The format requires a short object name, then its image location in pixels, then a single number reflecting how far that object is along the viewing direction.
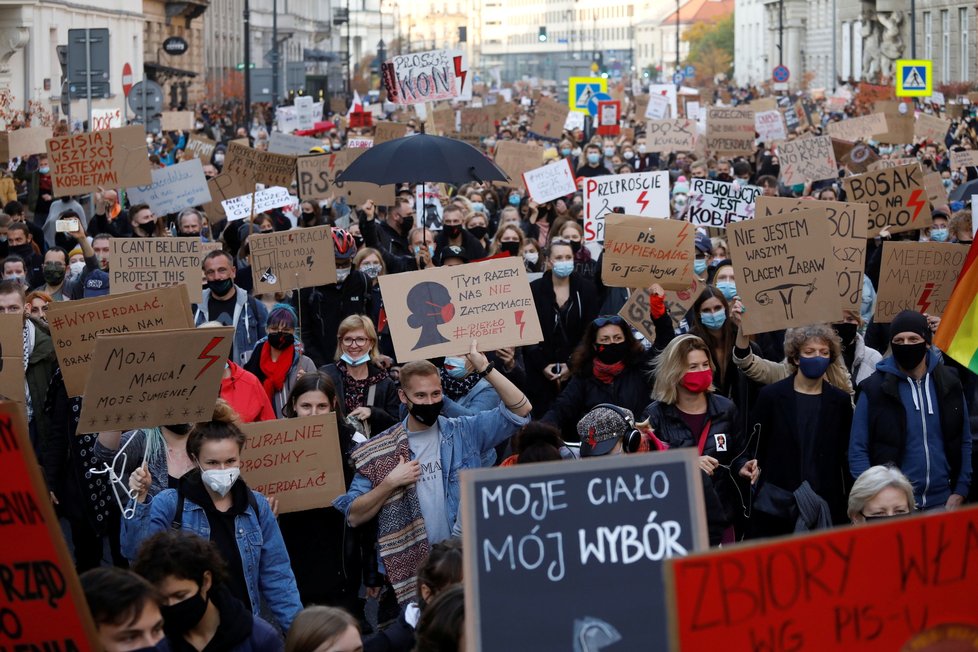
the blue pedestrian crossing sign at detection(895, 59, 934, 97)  29.58
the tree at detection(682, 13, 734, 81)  123.19
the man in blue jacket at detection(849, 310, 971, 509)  6.99
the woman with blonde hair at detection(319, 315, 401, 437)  7.66
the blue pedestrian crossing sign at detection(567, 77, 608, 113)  34.47
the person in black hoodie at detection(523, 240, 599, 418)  9.26
